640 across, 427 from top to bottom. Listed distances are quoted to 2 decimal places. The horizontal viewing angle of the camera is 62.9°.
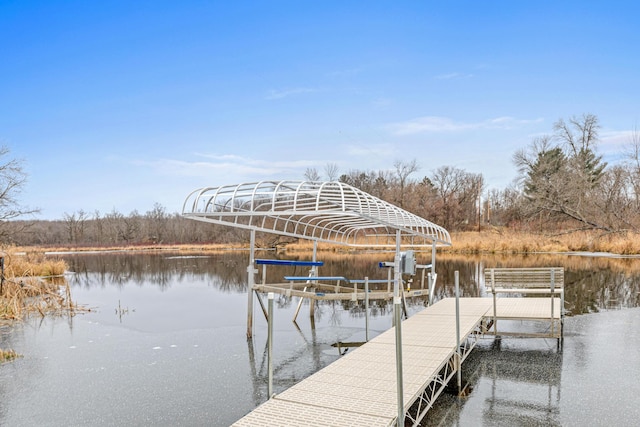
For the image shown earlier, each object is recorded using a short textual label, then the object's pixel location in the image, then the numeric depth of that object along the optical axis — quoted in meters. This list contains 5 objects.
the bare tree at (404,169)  57.66
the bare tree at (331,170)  59.41
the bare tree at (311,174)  56.91
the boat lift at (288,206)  7.16
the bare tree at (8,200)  23.09
